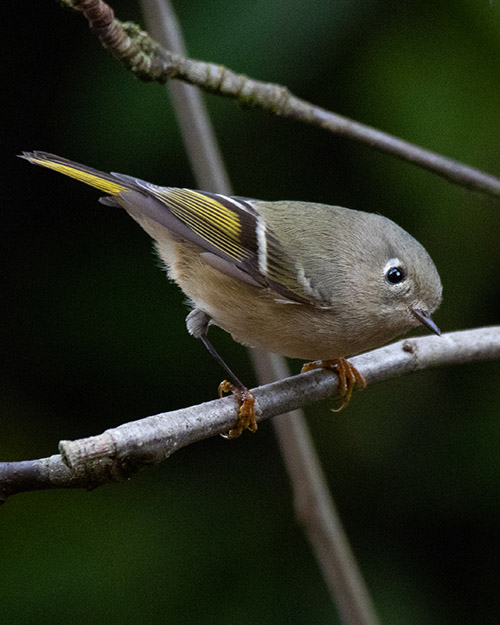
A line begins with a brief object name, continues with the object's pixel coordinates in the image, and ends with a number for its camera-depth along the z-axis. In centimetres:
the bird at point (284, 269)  469
